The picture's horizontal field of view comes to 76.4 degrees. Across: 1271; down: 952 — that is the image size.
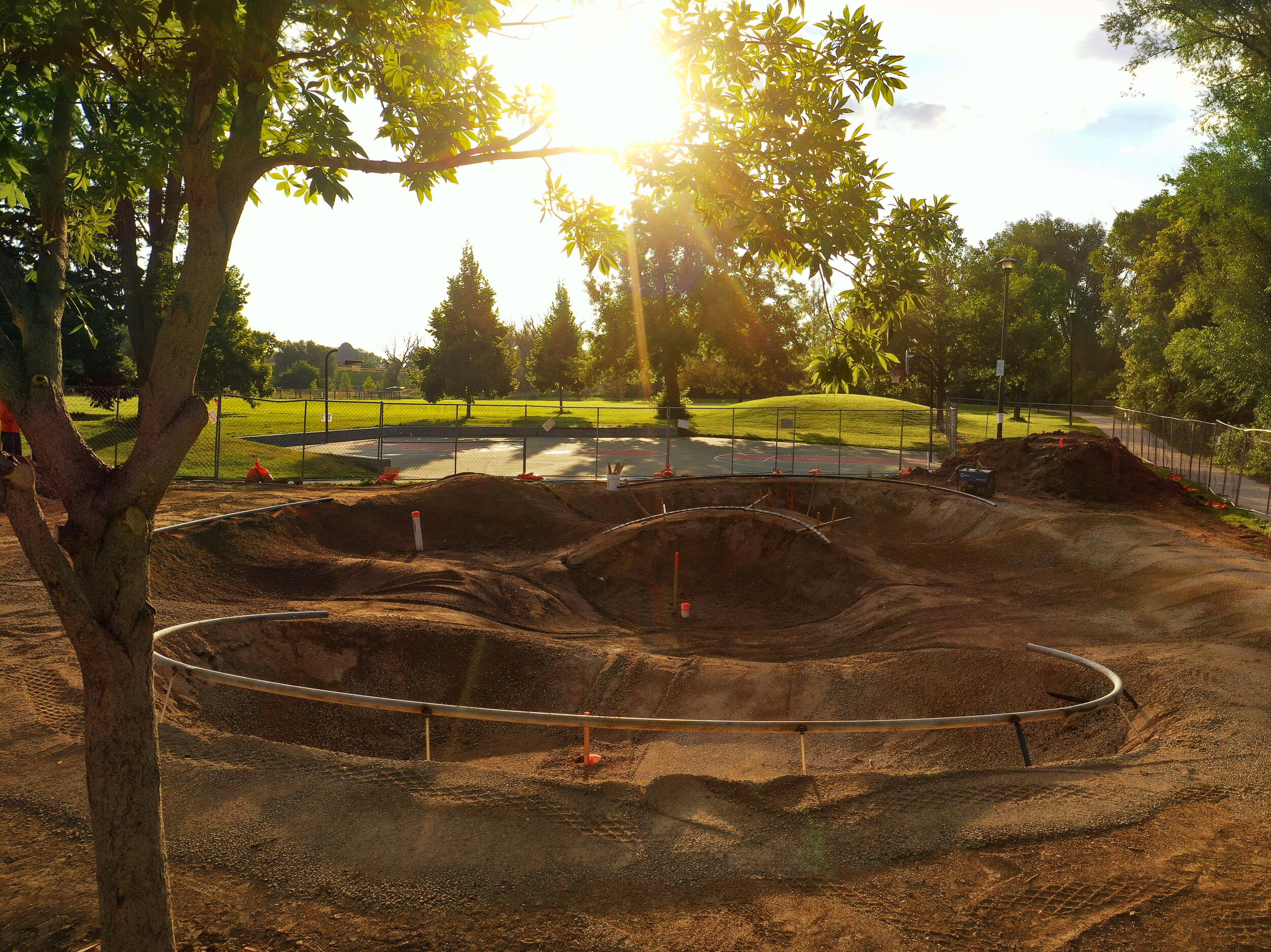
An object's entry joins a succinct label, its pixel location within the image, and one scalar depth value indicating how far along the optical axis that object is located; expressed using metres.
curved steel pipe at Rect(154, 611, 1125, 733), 6.54
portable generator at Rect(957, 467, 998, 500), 22.48
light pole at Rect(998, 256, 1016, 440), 31.98
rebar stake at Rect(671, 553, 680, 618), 14.60
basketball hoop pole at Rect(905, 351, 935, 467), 54.05
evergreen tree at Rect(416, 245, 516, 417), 52.72
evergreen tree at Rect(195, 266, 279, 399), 42.44
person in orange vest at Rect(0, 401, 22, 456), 17.77
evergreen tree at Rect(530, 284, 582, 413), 68.25
